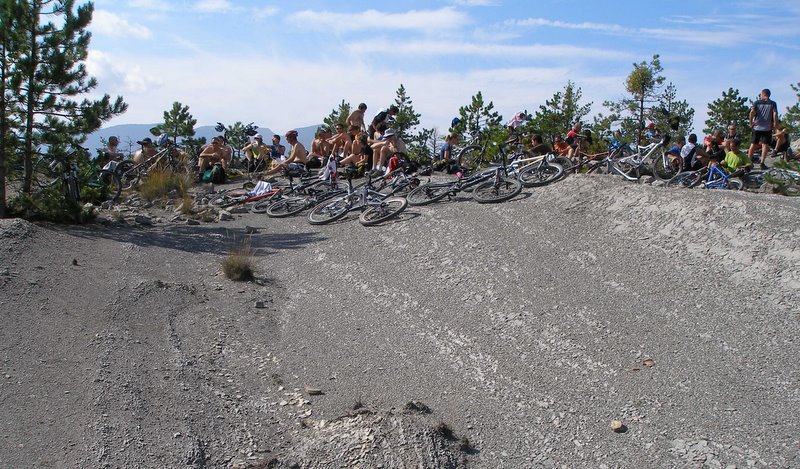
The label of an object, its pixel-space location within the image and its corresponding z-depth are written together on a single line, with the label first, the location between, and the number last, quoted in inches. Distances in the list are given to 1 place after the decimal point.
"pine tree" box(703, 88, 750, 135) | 858.8
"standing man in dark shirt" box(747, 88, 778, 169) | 551.5
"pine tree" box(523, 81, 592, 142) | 902.4
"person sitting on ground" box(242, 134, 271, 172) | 766.1
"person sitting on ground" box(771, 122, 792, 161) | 586.6
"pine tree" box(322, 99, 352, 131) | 954.7
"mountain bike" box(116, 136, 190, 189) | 706.2
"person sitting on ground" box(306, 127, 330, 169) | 736.9
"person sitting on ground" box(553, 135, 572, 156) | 582.4
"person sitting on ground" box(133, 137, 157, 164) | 738.8
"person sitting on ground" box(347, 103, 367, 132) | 708.0
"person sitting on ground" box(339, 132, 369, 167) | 674.8
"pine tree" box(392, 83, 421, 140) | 885.8
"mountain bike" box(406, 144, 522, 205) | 474.3
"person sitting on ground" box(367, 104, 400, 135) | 656.4
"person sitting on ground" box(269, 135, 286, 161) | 797.5
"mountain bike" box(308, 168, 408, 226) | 478.0
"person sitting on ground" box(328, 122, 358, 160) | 709.9
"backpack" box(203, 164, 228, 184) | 713.6
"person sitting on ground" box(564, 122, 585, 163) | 571.8
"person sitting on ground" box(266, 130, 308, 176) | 702.5
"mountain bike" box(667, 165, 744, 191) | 457.7
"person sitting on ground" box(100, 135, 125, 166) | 713.6
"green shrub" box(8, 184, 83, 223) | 464.1
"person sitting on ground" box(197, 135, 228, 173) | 741.9
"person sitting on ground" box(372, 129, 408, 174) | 606.2
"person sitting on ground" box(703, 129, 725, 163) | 496.4
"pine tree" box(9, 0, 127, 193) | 464.1
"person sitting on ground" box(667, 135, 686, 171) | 494.9
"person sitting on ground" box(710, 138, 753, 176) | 492.7
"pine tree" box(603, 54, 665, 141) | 1114.7
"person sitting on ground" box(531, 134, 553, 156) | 535.8
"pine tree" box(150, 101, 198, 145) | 905.5
